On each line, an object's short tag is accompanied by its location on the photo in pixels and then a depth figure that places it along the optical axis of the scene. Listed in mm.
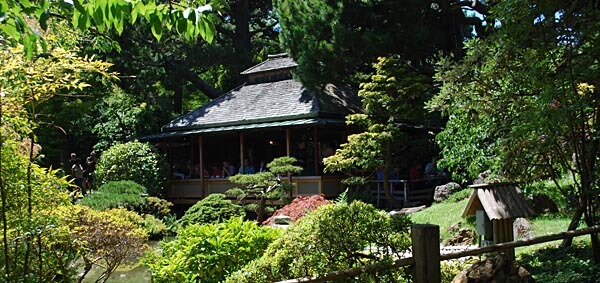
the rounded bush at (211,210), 14234
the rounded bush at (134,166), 19969
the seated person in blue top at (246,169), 19969
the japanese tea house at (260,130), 18531
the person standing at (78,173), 19406
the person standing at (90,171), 21078
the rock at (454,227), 11305
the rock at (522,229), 9805
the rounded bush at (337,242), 4570
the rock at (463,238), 10273
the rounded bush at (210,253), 6121
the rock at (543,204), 11312
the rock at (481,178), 12359
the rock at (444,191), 15349
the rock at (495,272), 4766
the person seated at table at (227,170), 20656
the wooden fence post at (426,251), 4383
